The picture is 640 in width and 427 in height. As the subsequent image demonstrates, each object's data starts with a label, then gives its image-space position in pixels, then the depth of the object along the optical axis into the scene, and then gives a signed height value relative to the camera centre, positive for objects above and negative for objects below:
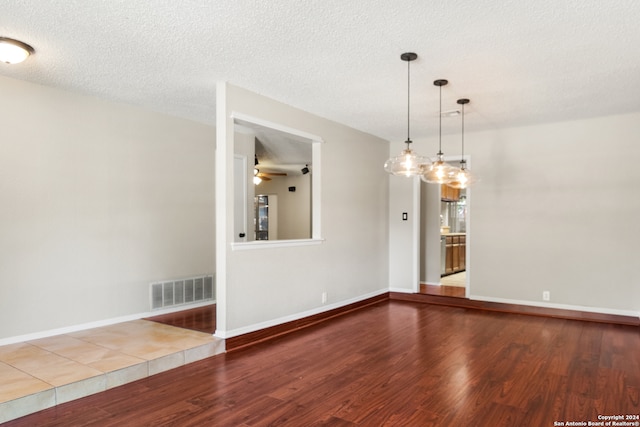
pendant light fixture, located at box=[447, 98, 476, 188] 4.20 +0.40
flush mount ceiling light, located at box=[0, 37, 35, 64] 3.03 +1.27
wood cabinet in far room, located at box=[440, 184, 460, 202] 8.94 +0.53
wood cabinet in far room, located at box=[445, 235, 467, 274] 8.34 -0.76
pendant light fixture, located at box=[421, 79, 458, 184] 3.92 +0.45
